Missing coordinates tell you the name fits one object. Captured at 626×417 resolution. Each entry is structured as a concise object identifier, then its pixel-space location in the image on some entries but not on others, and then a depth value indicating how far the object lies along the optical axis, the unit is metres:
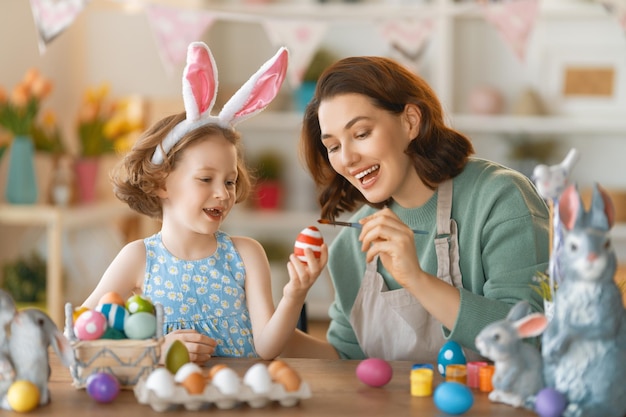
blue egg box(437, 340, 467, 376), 2.48
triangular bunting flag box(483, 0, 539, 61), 5.42
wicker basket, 2.34
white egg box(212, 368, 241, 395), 2.25
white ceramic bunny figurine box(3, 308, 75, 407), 2.27
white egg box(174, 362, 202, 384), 2.26
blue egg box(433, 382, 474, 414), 2.23
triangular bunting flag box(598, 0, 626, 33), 5.00
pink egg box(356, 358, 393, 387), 2.39
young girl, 2.78
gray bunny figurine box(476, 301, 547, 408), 2.22
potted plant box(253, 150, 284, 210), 7.43
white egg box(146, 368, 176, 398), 2.23
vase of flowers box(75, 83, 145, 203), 5.95
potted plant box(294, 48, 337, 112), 7.19
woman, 2.84
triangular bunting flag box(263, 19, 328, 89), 5.57
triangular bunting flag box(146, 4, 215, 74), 5.21
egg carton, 2.24
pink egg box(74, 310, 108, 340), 2.33
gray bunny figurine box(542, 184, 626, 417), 2.14
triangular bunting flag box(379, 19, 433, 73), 5.88
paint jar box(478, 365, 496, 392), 2.36
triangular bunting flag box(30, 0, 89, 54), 4.37
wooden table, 2.25
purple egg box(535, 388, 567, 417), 2.18
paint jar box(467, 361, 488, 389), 2.39
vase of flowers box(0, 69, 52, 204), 5.49
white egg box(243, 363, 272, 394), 2.26
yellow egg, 2.24
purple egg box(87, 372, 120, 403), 2.28
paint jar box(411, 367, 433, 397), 2.35
